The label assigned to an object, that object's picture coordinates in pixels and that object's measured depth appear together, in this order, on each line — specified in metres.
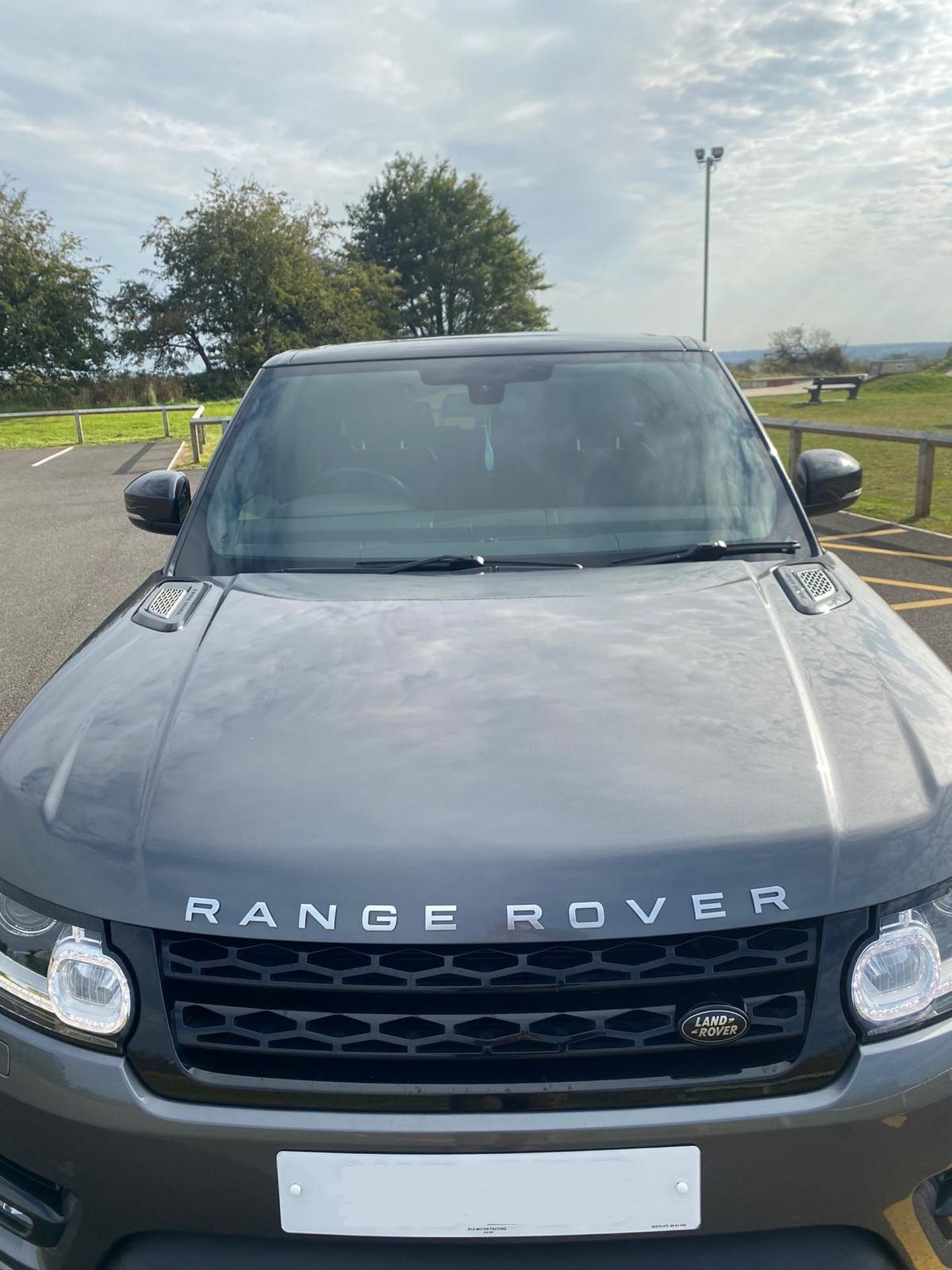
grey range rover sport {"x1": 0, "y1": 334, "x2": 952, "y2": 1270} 1.45
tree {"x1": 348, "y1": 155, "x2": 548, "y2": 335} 66.94
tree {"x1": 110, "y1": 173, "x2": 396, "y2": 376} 45.88
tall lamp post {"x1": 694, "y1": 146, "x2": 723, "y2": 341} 38.50
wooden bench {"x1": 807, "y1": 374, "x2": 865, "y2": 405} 30.19
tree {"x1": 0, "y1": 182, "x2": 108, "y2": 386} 36.81
